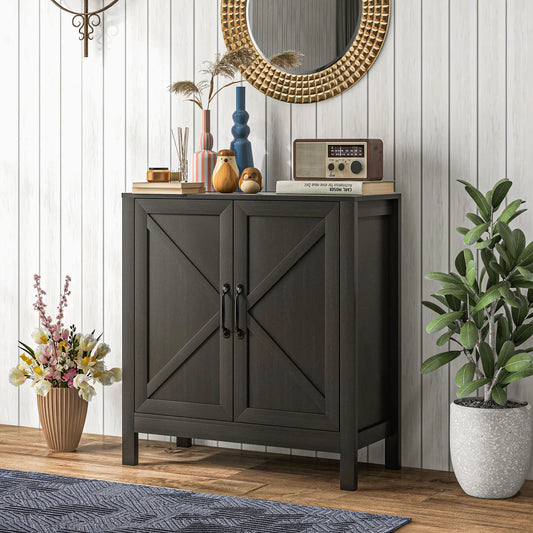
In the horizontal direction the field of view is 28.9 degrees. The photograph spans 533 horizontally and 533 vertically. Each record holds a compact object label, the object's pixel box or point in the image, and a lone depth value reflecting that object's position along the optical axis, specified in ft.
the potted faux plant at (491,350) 11.48
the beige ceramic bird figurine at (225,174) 12.92
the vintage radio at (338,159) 12.50
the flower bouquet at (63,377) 14.10
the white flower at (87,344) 14.26
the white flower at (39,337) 14.34
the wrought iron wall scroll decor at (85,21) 14.94
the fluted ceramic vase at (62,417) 14.11
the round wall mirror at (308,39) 13.20
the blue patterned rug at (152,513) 10.61
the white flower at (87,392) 14.01
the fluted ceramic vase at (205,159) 13.47
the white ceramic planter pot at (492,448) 11.66
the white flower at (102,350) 14.37
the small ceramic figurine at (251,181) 12.67
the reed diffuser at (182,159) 13.51
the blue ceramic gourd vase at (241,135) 13.41
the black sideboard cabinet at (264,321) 12.05
